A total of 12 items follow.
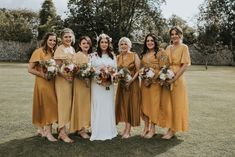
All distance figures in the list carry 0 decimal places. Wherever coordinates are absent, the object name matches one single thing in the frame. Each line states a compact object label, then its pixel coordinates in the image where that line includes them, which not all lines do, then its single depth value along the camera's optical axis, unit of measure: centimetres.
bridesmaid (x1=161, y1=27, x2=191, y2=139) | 573
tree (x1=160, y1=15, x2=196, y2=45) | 3622
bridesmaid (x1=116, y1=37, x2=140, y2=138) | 586
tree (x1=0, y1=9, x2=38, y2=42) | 3931
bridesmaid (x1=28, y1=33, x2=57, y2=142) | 565
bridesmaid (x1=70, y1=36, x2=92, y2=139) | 569
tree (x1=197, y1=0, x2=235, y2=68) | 2987
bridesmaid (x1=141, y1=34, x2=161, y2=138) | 582
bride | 574
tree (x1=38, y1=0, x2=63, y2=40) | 4768
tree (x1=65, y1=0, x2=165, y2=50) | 3212
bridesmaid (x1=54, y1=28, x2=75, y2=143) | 560
